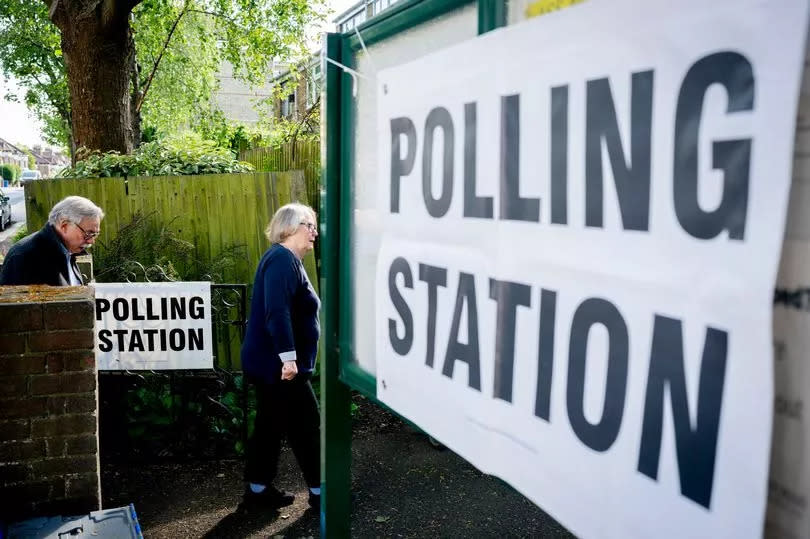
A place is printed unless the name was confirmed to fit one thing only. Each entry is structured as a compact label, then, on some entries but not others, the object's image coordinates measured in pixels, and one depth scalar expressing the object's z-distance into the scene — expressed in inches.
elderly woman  153.7
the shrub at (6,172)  3093.0
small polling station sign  188.9
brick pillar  114.4
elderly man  155.0
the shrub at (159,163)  291.9
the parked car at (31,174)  2780.5
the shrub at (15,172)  3366.1
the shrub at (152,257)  236.7
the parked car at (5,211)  1057.8
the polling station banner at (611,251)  34.4
